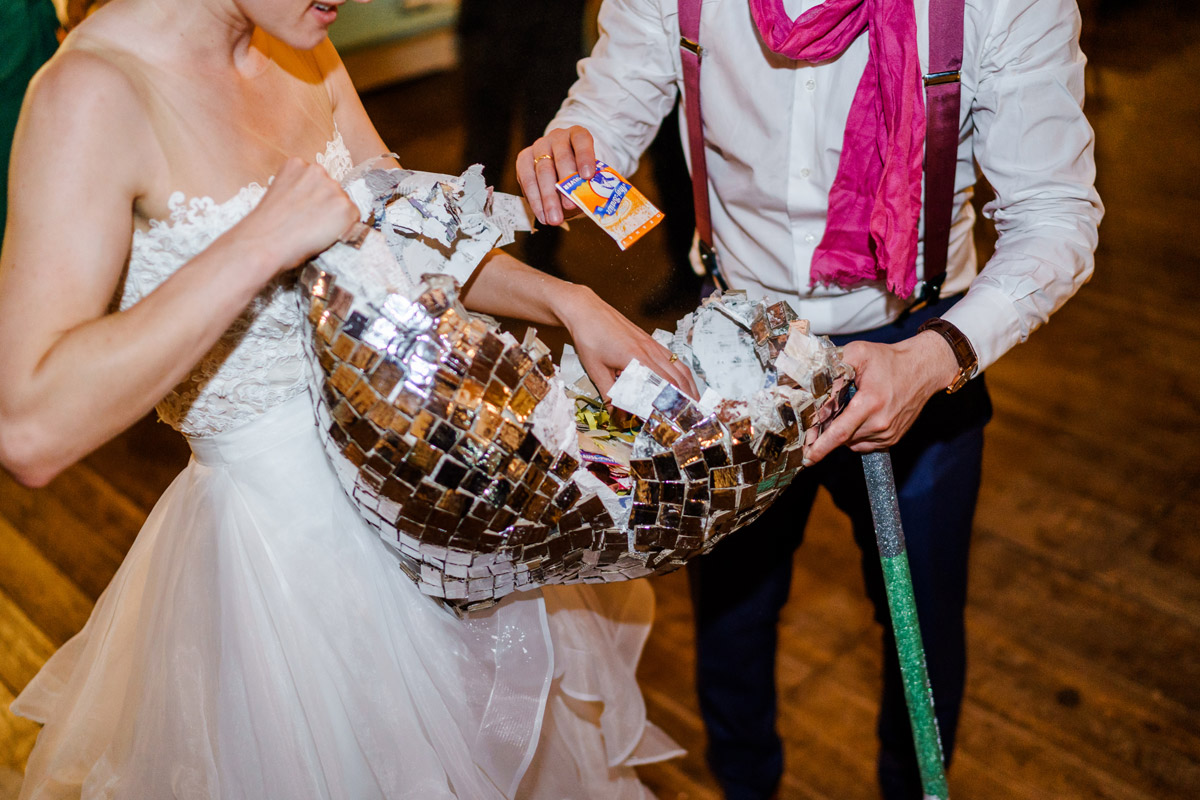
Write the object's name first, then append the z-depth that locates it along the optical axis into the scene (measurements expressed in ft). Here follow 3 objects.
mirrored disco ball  3.34
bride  3.11
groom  4.24
